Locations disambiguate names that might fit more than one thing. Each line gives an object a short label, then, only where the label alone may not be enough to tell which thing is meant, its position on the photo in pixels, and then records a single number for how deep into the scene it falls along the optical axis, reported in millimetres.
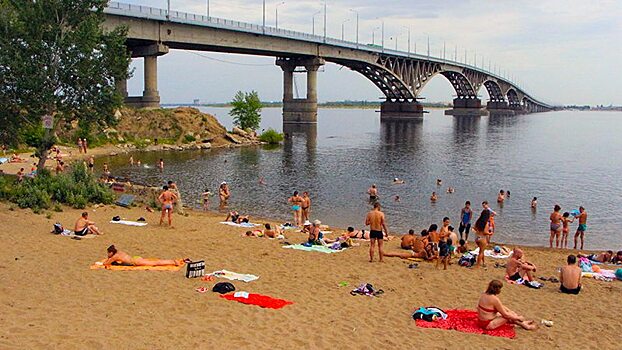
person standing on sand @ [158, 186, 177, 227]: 20797
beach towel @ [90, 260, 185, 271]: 14109
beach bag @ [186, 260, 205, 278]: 13734
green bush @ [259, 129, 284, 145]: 72112
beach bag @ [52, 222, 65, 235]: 17984
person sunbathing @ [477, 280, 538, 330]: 11047
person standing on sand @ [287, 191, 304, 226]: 25234
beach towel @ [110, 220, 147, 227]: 21000
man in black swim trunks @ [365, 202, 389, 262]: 16219
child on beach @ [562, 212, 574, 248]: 22469
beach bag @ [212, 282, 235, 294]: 12469
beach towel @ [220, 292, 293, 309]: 11742
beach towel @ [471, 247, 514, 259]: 18266
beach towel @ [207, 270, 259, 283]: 13774
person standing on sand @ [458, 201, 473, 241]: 22562
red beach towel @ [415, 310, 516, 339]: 10891
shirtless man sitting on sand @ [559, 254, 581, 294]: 14023
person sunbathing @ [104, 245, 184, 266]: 14430
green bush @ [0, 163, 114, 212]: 21781
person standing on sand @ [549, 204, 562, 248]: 22391
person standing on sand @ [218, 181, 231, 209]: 30078
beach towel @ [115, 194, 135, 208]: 25266
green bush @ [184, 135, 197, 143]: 66375
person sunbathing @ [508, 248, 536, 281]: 14914
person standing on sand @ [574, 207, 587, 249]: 22531
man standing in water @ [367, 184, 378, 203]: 33244
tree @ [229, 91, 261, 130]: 78250
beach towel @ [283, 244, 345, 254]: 17938
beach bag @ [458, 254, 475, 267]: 16750
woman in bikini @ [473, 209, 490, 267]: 17422
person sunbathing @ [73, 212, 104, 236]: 18016
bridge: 66875
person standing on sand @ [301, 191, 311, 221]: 25505
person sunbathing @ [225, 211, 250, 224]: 23594
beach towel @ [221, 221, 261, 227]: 22828
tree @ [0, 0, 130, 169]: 23500
